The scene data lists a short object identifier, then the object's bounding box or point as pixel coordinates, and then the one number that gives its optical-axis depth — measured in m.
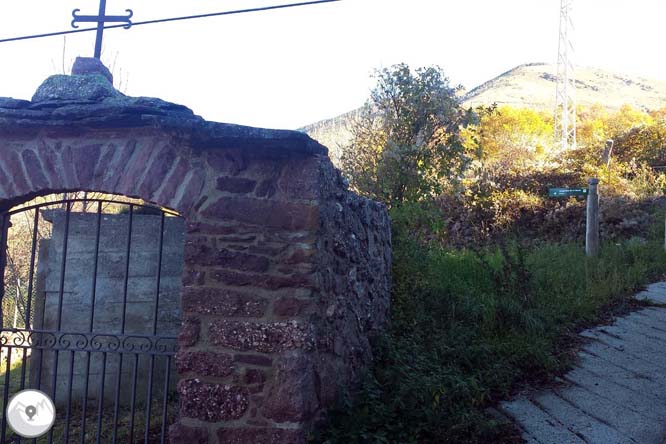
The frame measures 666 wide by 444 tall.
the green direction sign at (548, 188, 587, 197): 8.54
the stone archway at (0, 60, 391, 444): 3.37
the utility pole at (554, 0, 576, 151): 21.61
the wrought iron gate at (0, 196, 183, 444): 5.50
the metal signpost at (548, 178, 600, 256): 8.60
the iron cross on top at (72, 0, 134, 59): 4.31
